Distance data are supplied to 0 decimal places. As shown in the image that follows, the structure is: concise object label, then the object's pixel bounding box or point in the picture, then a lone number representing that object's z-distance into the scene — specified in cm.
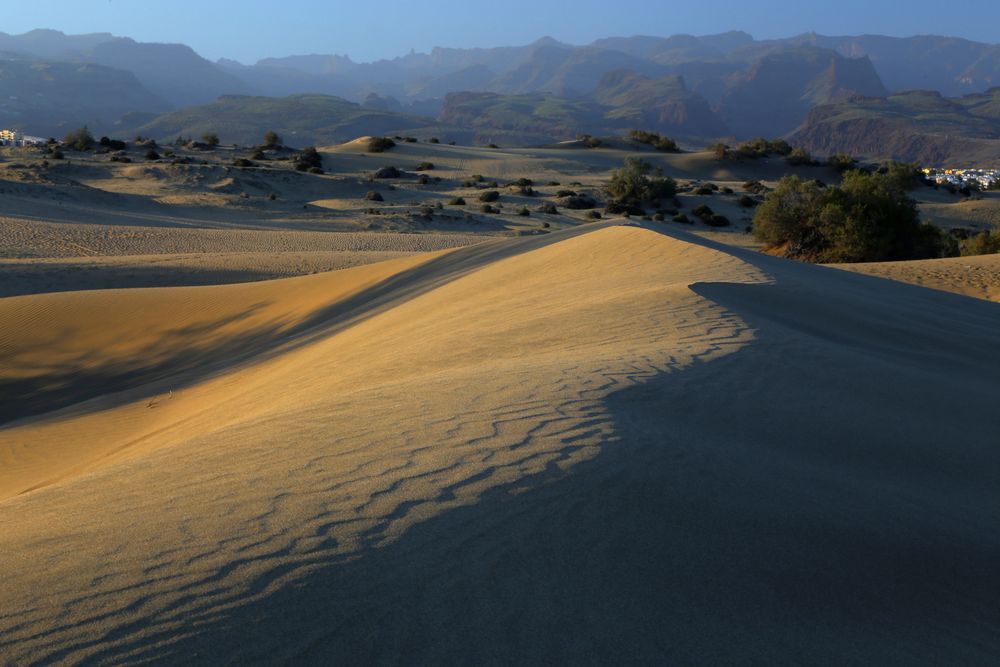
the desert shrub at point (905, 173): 4359
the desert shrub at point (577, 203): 3916
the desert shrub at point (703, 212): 3778
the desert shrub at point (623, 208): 3828
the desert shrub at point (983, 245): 2716
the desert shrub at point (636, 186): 4040
